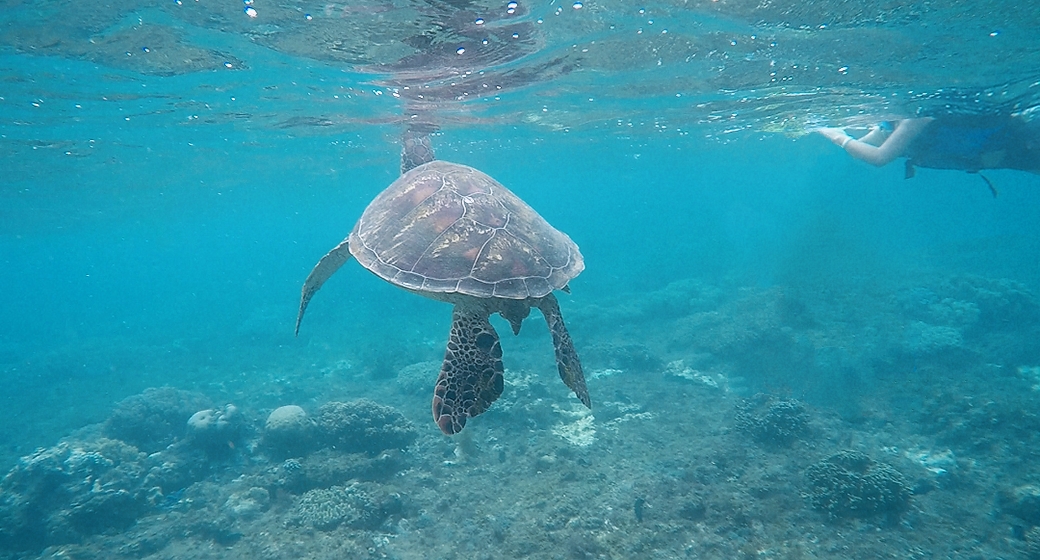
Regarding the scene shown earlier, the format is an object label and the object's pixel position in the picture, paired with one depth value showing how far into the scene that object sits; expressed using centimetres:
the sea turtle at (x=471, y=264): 503
